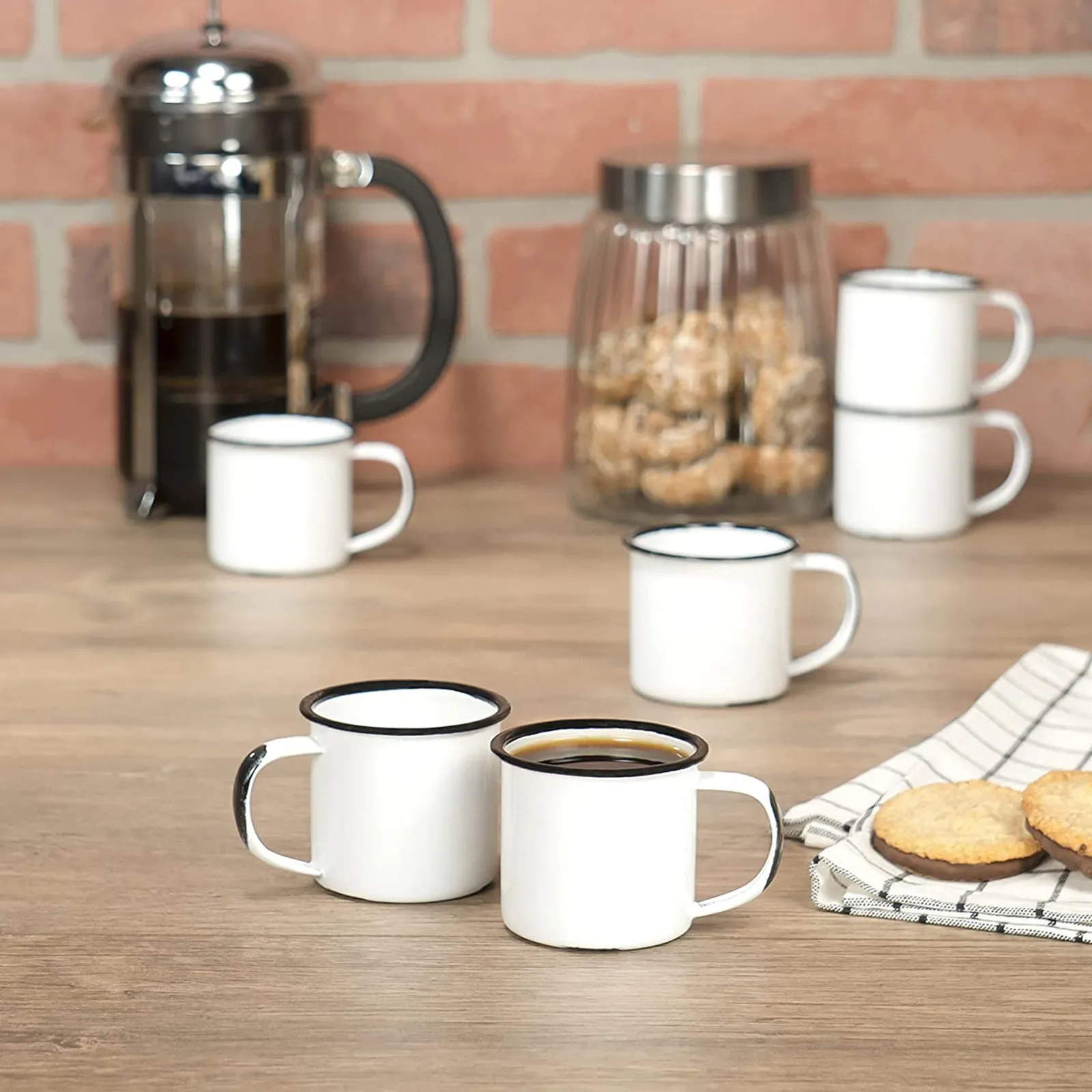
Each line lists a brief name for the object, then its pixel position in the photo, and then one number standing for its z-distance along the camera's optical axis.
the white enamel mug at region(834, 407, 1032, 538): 2.14
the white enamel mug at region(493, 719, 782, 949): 1.67
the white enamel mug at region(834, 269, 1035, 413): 2.13
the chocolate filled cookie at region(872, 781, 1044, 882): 1.72
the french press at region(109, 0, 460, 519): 2.12
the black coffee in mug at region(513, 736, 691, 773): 1.71
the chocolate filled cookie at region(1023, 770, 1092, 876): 1.71
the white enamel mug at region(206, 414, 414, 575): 2.06
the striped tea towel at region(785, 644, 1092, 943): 1.71
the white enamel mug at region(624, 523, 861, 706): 1.88
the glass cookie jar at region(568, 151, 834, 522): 2.13
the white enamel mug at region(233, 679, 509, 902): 1.72
